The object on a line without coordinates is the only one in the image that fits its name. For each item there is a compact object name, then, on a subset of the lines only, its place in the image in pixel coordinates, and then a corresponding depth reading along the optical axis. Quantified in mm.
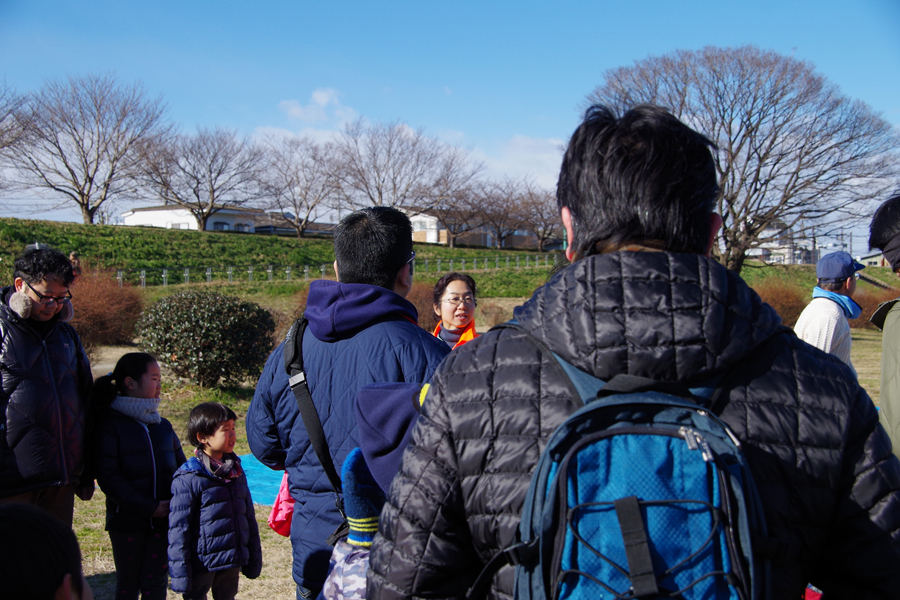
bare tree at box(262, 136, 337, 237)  39688
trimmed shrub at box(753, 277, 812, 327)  20688
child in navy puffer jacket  3045
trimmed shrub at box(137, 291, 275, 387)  9203
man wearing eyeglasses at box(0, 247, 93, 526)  3098
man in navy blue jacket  2045
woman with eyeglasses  4633
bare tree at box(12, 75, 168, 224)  32656
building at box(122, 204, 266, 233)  50469
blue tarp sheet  5578
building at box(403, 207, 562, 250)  55000
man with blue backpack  976
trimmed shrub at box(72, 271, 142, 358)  10734
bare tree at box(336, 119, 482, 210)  37562
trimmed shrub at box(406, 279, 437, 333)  15672
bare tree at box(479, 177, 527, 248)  46062
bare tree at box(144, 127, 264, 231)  35906
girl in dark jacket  3209
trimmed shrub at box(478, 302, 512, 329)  19695
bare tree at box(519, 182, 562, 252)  46062
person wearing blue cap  3855
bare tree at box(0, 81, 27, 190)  24791
